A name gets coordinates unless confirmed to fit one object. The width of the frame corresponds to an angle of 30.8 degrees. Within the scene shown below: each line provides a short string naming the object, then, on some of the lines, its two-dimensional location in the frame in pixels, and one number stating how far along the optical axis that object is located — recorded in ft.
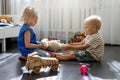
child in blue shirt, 6.46
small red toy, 5.10
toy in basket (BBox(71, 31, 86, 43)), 8.64
